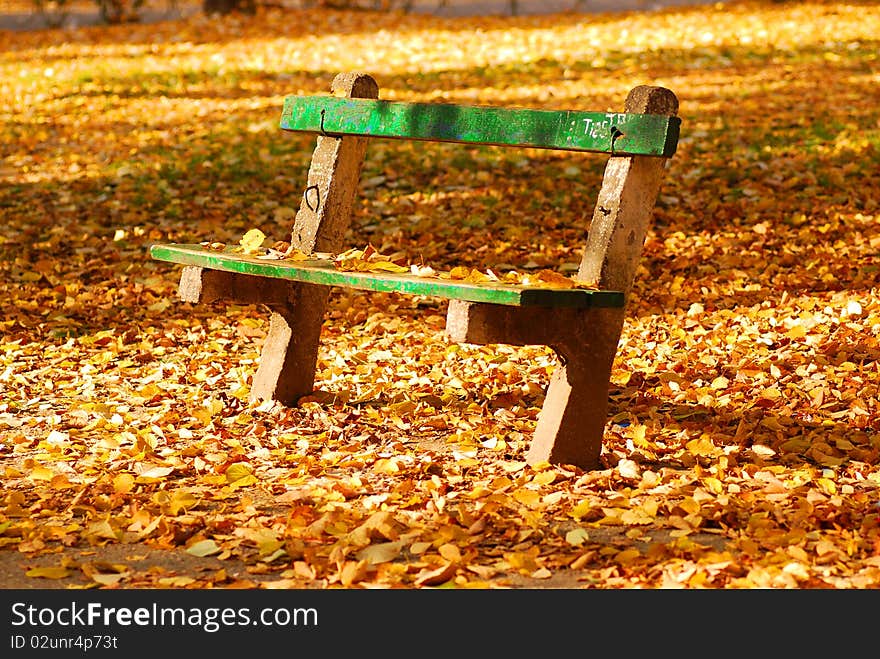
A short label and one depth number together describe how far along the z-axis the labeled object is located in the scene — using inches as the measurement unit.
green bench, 281.7
